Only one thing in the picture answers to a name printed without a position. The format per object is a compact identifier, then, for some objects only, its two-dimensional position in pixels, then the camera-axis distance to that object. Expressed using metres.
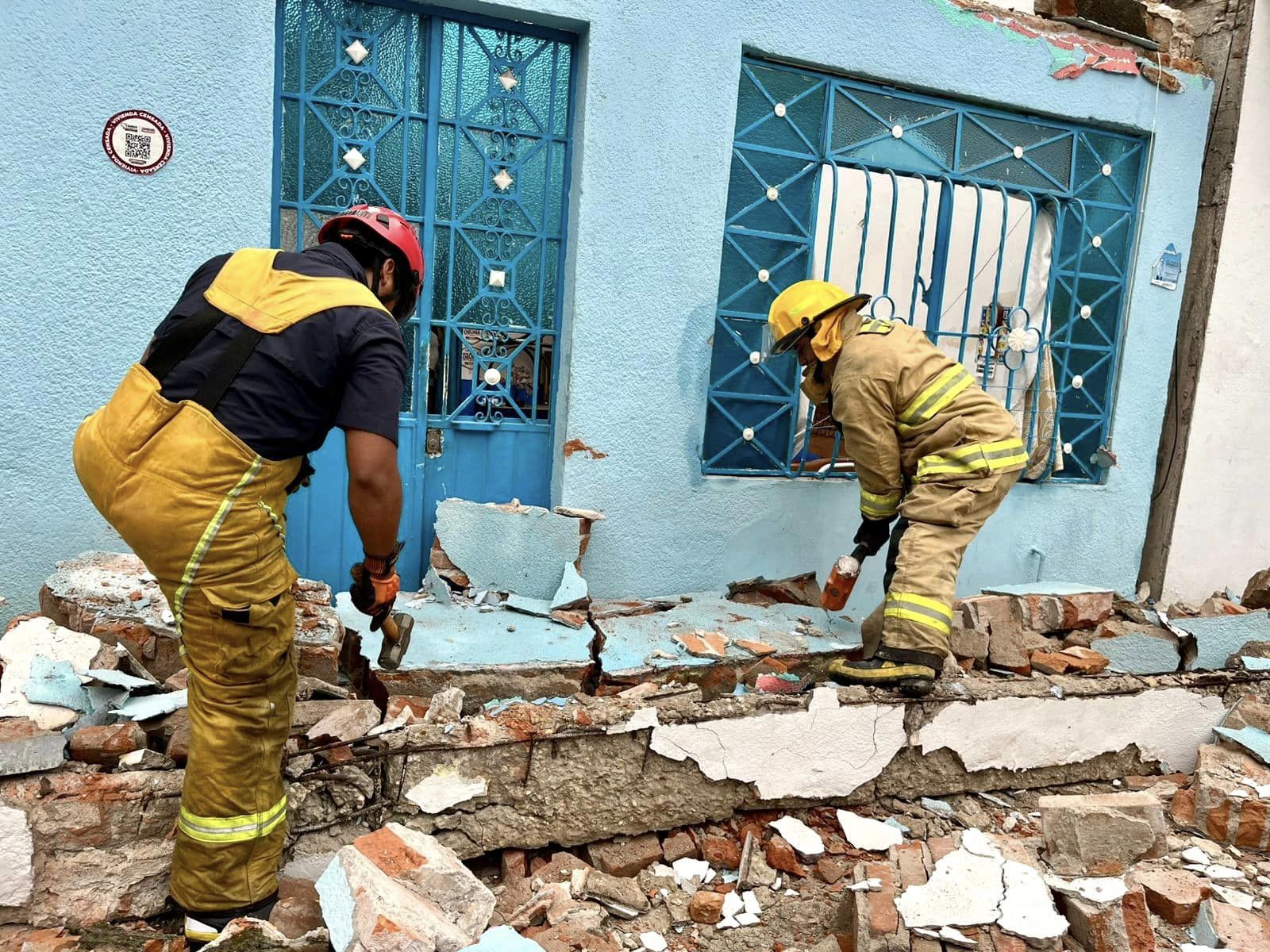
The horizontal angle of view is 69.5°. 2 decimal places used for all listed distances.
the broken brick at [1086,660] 3.96
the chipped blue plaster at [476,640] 3.41
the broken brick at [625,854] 2.94
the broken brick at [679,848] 3.03
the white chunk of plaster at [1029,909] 2.45
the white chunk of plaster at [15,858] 2.31
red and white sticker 3.36
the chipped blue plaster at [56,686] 2.77
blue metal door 3.75
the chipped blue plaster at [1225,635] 4.23
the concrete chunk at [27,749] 2.45
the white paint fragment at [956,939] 2.41
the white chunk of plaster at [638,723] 2.98
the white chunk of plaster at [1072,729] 3.40
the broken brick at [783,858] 2.98
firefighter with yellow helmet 3.47
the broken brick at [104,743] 2.59
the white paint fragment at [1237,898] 2.87
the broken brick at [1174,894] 2.71
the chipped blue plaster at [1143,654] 4.16
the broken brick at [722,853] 3.01
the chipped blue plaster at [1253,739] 3.52
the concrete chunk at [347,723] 2.82
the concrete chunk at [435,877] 2.34
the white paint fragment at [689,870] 2.95
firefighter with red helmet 2.20
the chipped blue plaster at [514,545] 4.10
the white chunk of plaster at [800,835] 3.04
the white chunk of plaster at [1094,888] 2.57
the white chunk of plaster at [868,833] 3.09
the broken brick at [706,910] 2.74
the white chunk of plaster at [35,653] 2.75
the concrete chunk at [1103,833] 2.89
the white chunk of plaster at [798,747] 3.05
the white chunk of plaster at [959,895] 2.48
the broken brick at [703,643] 3.70
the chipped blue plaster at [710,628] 3.62
